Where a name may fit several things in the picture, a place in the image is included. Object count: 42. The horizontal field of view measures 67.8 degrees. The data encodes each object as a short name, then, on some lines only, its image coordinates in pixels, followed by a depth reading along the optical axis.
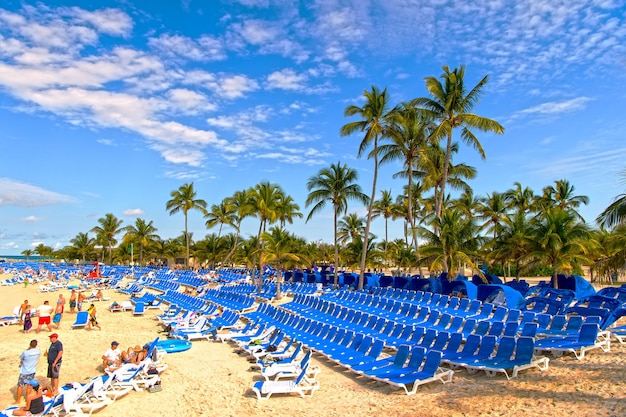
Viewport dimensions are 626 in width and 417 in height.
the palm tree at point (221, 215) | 50.98
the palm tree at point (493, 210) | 36.66
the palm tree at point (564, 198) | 40.03
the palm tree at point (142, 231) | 56.28
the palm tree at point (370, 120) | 26.11
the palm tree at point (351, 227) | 42.91
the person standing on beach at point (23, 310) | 17.47
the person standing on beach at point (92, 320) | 17.81
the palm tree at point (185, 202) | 49.75
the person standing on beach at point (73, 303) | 21.95
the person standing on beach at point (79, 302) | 22.78
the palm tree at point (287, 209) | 35.68
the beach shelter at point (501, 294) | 17.27
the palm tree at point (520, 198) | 41.00
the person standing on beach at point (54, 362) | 9.48
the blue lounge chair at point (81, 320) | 18.00
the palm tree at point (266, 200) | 31.81
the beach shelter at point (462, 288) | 20.11
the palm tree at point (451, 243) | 22.06
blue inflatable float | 13.61
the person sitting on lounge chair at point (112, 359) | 11.09
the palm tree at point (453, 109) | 25.14
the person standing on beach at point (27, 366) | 9.00
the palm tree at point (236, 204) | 45.06
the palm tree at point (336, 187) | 31.28
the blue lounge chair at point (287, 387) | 9.00
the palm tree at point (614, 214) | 9.77
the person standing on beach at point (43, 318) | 17.13
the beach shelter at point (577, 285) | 20.13
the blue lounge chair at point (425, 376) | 8.75
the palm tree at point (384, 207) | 45.06
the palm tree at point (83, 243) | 79.62
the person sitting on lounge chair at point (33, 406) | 7.78
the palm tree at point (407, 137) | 26.92
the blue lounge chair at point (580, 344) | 9.88
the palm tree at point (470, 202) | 36.91
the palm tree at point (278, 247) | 24.88
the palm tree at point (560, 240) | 21.41
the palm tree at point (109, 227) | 62.62
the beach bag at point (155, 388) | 9.68
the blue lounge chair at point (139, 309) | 21.62
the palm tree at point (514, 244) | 24.16
